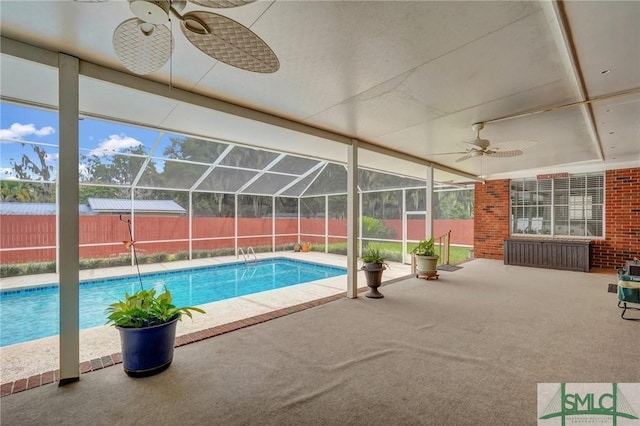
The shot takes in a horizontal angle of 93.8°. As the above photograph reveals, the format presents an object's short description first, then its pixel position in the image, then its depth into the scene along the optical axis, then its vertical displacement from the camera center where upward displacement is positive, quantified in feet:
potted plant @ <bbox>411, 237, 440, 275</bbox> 20.70 -3.23
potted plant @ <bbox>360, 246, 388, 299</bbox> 16.19 -3.34
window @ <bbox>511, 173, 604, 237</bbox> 25.29 +0.50
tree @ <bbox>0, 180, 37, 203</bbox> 22.67 +1.51
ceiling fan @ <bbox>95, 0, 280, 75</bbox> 4.42 +2.93
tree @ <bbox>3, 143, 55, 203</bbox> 21.57 +2.85
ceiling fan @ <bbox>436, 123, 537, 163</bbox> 13.30 +3.00
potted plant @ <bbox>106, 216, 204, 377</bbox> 8.38 -3.38
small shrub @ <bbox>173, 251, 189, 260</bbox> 31.90 -4.78
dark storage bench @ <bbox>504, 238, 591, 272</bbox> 23.57 -3.50
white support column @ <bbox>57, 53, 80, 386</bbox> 8.00 -0.22
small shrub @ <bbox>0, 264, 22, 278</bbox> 23.33 -4.70
